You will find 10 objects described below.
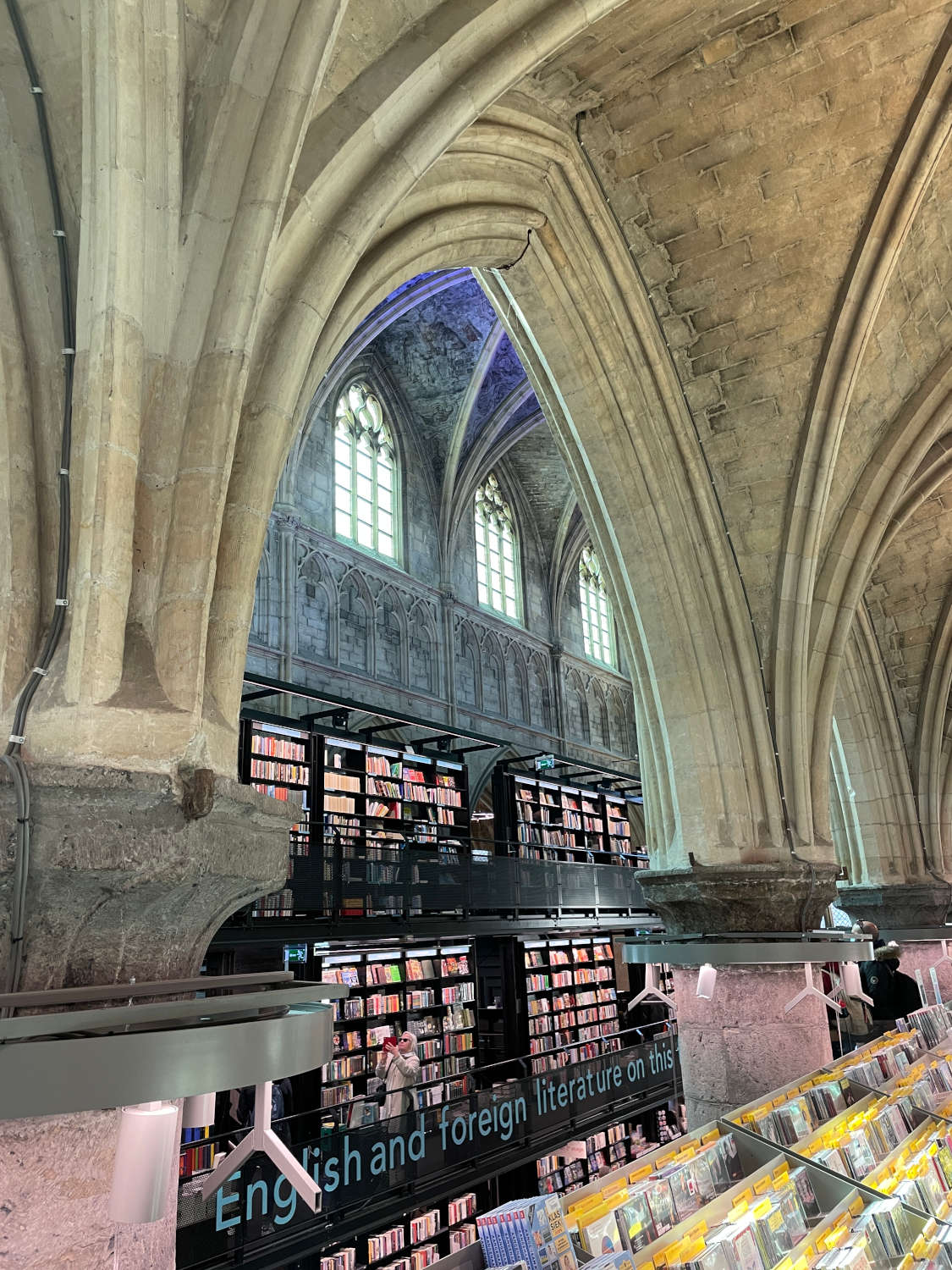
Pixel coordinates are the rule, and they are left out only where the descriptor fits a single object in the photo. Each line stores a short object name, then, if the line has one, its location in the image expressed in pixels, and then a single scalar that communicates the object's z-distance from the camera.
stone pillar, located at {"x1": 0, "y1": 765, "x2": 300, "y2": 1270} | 2.10
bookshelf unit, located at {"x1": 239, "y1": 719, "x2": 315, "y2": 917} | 9.20
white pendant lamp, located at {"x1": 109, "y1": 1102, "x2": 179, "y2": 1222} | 1.79
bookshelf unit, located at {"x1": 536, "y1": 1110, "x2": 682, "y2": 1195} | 9.50
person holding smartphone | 7.69
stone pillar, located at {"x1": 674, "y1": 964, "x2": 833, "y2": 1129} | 5.91
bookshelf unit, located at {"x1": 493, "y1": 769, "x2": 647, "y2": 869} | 12.77
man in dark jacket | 7.32
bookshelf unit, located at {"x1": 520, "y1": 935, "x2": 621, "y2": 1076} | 11.27
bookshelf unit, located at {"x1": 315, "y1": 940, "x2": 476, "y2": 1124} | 8.80
